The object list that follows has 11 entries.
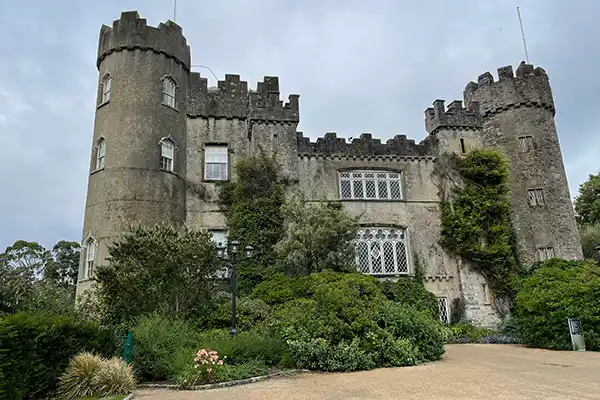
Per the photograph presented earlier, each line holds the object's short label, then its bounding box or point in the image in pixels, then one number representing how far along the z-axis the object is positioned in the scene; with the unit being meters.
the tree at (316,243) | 18.95
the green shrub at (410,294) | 20.00
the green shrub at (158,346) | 11.42
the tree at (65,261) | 37.16
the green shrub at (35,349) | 8.35
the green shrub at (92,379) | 9.40
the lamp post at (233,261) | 13.44
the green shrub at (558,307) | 15.44
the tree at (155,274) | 14.55
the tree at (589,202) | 32.16
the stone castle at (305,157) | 21.16
